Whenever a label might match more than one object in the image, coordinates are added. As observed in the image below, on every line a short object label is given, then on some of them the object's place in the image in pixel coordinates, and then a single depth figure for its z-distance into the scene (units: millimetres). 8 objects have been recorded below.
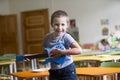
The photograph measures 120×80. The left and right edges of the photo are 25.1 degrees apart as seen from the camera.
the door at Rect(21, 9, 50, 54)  10219
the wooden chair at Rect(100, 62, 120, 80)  3498
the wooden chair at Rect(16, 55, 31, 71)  6336
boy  2158
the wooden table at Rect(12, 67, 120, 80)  2719
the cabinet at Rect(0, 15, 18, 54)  10656
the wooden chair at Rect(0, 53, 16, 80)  5445
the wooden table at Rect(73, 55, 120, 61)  4609
